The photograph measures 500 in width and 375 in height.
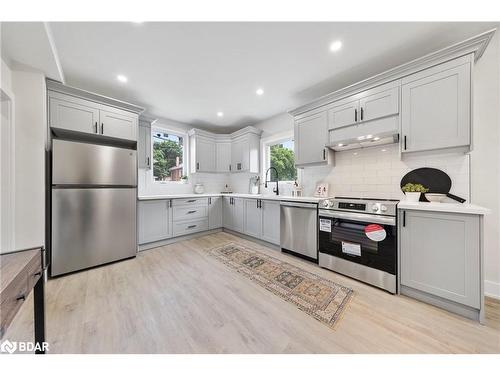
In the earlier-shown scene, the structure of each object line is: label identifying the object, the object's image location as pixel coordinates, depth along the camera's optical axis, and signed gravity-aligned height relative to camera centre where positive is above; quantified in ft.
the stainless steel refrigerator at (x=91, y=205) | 7.09 -0.79
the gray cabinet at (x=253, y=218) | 10.93 -1.94
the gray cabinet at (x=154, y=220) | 9.87 -1.91
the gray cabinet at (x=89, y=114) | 7.29 +3.19
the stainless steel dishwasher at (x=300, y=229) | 8.23 -2.02
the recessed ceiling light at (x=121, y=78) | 7.90 +4.76
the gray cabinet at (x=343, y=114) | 7.73 +3.19
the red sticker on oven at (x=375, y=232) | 6.11 -1.55
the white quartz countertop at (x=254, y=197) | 8.47 -0.61
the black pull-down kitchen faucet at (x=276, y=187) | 12.21 +0.02
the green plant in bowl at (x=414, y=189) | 6.30 -0.09
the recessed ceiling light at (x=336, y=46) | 6.08 +4.79
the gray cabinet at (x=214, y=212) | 12.94 -1.88
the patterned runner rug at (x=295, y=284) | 5.29 -3.49
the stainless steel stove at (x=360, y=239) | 6.05 -1.95
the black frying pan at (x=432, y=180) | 6.53 +0.25
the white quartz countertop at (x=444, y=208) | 4.61 -0.59
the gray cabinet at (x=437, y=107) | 5.49 +2.56
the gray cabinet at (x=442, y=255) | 4.77 -1.95
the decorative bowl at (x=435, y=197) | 6.17 -0.36
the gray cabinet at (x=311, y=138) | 8.80 +2.45
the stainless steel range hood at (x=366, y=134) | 6.86 +2.12
